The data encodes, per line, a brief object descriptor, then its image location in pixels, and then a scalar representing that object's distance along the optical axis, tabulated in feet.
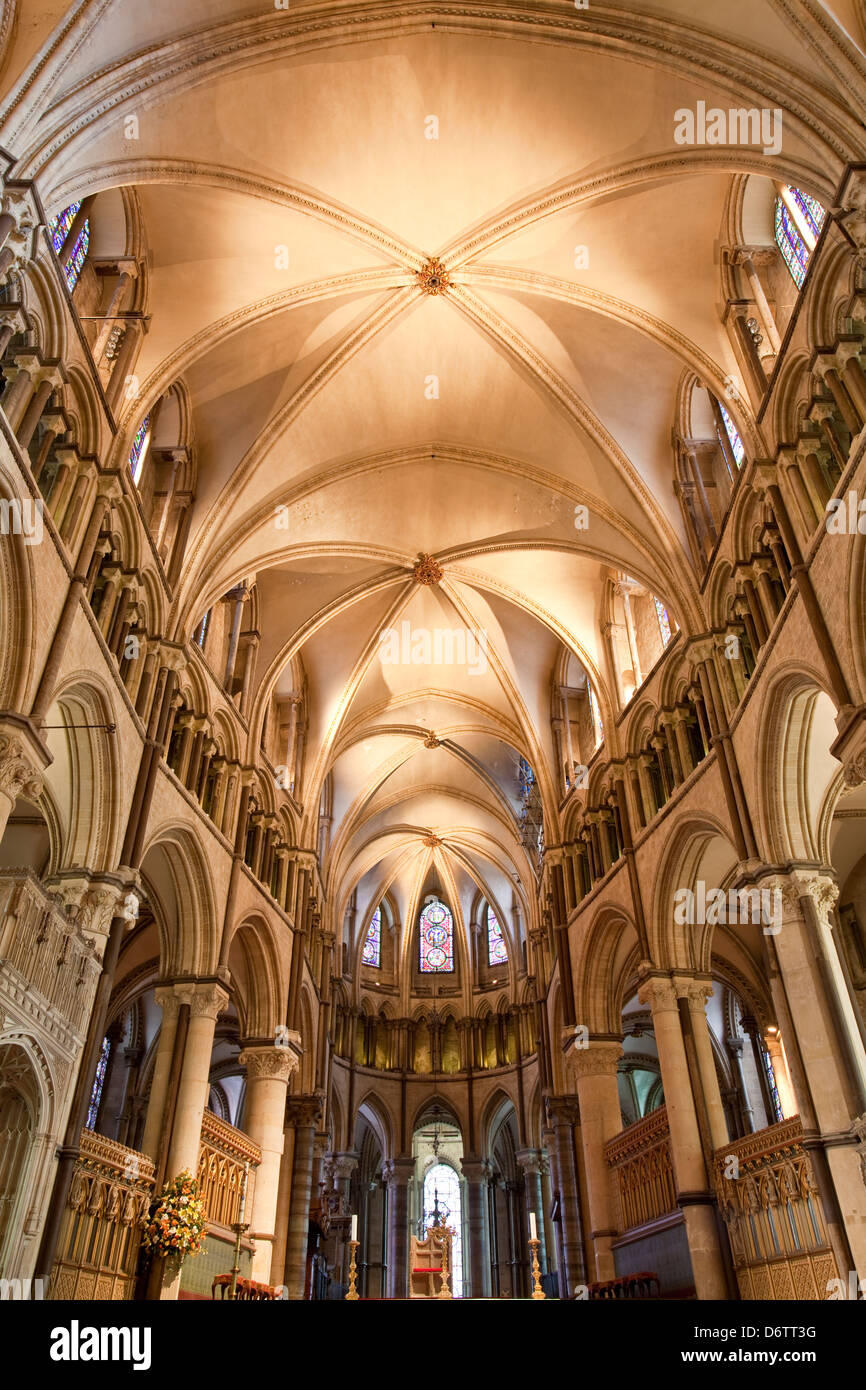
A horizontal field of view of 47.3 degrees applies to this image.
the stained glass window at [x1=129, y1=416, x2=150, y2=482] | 52.01
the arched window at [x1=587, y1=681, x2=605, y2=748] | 72.79
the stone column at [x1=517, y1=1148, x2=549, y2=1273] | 95.61
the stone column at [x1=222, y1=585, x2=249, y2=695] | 64.80
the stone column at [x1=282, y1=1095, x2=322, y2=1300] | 66.90
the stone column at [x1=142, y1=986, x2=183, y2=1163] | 48.29
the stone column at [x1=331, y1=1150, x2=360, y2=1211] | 98.43
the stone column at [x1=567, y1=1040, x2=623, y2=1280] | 59.57
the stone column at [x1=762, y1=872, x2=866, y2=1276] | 35.24
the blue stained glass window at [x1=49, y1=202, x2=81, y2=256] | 41.78
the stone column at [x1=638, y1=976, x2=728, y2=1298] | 46.34
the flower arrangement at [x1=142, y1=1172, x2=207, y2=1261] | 42.42
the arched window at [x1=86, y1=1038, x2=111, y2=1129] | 78.84
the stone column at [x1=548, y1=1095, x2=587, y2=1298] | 67.05
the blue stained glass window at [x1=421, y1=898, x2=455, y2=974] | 117.08
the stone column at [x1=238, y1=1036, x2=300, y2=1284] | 57.52
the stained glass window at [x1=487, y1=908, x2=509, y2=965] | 114.42
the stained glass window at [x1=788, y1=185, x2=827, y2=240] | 41.96
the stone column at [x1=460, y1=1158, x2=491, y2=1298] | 101.45
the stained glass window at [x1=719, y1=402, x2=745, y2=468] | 51.39
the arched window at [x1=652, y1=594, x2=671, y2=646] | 63.57
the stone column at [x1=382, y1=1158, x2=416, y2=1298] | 99.15
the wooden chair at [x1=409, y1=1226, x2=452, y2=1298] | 58.75
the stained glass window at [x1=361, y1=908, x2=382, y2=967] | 115.24
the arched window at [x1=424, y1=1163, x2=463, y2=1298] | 111.24
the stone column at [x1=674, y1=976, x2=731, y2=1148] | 49.49
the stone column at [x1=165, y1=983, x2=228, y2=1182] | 47.44
